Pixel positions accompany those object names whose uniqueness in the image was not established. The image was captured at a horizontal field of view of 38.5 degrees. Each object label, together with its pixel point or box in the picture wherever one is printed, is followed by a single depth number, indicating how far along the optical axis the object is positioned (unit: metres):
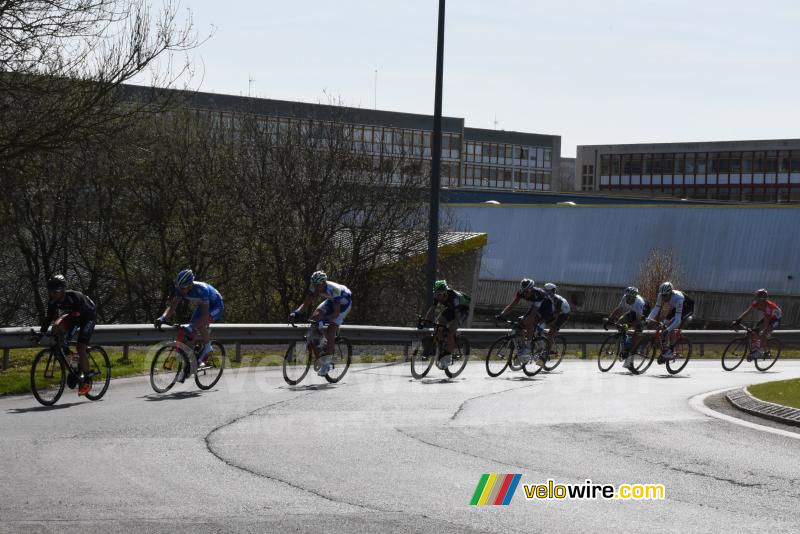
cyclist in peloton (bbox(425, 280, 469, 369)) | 18.25
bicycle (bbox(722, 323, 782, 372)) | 23.92
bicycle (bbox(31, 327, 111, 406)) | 13.34
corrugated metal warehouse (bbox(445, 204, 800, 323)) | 52.31
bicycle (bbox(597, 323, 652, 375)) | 21.39
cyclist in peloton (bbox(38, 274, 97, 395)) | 13.53
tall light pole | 22.08
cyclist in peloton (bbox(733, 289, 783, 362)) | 23.69
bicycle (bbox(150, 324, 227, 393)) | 14.90
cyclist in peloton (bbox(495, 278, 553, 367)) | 19.54
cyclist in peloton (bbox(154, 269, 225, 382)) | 14.95
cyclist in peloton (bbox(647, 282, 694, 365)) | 21.28
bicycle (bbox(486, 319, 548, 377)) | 19.23
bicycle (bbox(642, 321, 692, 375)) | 21.52
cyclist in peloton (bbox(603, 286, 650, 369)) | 21.14
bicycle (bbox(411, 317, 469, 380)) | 18.45
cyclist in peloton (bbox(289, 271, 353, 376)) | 16.78
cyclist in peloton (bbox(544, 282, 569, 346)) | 20.48
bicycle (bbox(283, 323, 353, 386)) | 16.66
